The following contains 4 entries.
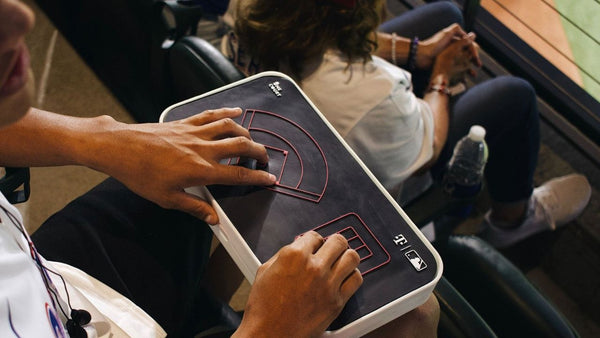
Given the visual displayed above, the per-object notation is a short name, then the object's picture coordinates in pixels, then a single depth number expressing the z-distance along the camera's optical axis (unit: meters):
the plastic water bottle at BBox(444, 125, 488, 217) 1.36
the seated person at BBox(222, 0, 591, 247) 1.09
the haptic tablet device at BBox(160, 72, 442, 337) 0.74
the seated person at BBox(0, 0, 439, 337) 0.66
